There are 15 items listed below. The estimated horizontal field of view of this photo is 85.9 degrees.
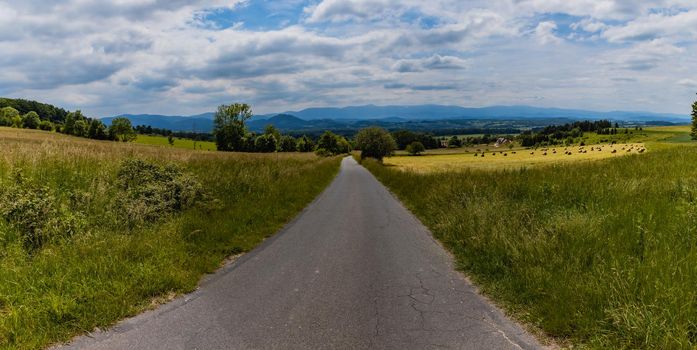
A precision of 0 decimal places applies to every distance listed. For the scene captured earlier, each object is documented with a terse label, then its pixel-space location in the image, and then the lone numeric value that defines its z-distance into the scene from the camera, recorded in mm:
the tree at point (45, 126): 99562
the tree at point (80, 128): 89250
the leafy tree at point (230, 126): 97875
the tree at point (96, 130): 89625
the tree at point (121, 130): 96625
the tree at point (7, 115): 99325
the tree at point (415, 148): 117812
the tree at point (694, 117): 71375
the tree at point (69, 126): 91688
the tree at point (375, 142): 82812
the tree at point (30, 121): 97812
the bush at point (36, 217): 6742
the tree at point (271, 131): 114750
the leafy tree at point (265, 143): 105306
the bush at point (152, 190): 8805
